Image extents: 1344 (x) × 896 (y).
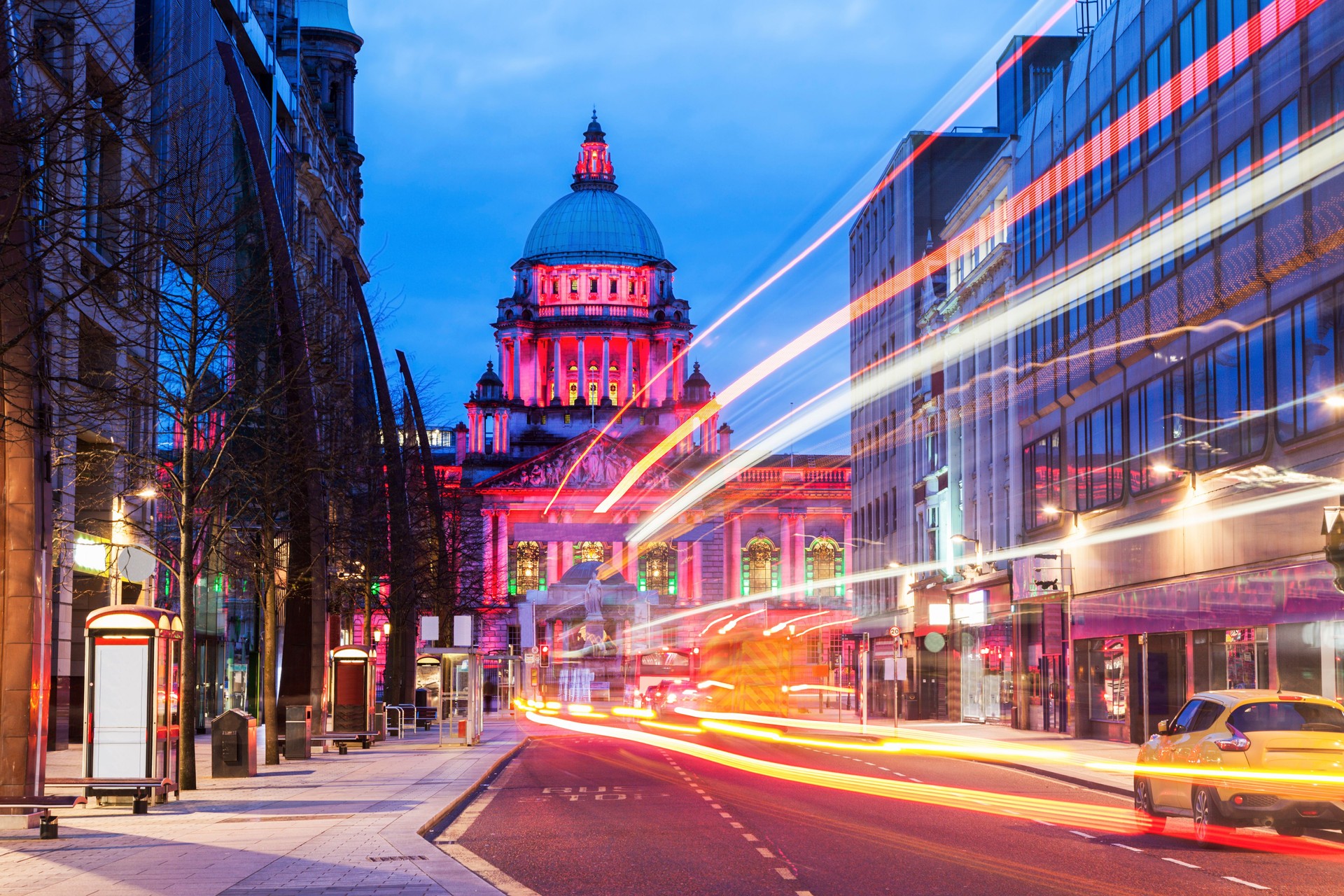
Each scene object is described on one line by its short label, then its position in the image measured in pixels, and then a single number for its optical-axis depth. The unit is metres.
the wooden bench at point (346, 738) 38.00
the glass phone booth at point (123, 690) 21.58
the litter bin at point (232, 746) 27.62
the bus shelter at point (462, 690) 43.62
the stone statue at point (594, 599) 137.12
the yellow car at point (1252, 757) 16.97
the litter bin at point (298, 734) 34.03
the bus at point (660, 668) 83.12
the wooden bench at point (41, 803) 18.77
